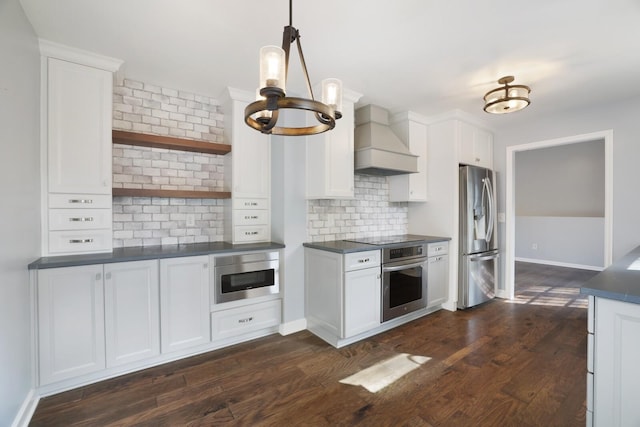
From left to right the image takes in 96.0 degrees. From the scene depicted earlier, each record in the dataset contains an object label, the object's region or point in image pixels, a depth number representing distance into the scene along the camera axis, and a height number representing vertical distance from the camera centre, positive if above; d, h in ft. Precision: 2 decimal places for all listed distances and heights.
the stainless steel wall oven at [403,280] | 9.66 -2.46
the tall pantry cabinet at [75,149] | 7.00 +1.53
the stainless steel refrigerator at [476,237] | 11.85 -1.12
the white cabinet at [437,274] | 11.18 -2.54
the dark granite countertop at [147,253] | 6.50 -1.14
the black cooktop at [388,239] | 10.24 -1.12
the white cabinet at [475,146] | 12.13 +2.87
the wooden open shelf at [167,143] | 8.09 +2.03
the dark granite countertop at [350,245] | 8.80 -1.16
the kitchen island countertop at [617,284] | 3.92 -1.12
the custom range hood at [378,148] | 10.51 +2.38
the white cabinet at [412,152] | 12.22 +2.53
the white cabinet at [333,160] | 9.55 +1.71
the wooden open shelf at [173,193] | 8.00 +0.50
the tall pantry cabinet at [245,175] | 9.54 +1.19
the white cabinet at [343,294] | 8.70 -2.64
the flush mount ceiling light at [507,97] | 8.82 +3.55
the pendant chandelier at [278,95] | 3.80 +1.62
